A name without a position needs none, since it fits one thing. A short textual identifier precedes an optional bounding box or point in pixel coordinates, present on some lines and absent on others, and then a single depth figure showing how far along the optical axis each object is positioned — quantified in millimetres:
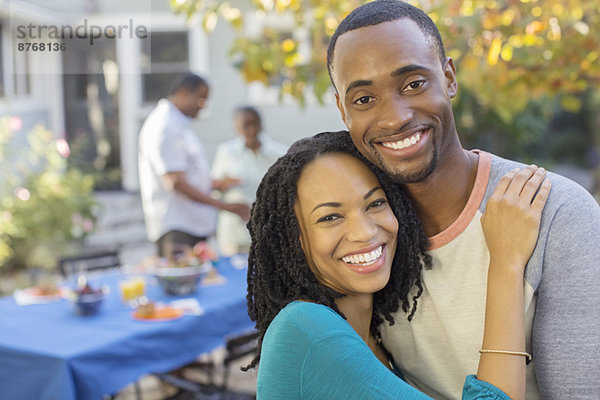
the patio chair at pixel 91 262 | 5004
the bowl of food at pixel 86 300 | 3684
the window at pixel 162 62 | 10477
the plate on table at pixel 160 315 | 3652
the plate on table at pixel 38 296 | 4047
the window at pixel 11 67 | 9398
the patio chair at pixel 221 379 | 3717
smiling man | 1475
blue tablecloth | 3086
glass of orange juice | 3986
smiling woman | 1461
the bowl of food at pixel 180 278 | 4172
